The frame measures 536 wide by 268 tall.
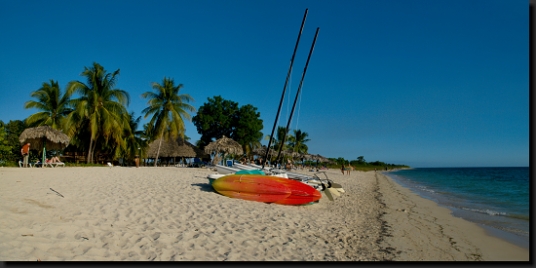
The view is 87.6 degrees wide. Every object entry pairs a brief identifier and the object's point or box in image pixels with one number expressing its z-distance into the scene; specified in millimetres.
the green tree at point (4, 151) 16516
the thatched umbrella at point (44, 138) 16152
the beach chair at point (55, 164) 15655
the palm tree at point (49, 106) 21219
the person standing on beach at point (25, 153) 14750
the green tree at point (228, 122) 33781
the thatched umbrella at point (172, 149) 25438
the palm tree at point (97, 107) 20106
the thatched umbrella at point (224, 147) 22969
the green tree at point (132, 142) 24281
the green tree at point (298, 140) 43781
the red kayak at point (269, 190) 7328
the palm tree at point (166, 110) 23844
